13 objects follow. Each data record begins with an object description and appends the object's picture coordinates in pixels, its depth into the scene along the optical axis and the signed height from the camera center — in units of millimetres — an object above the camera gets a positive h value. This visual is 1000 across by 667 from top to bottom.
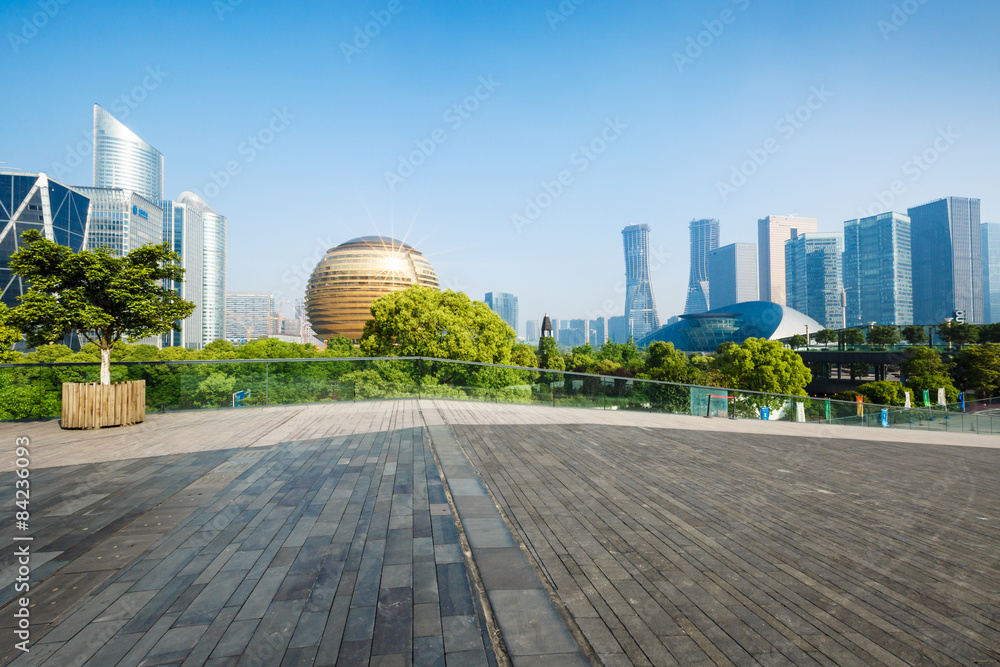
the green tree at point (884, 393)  40375 -3929
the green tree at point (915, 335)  62469 +1749
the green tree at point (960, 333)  56778 +1779
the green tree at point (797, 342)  74938 +1081
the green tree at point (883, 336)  62469 +1661
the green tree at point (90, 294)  6750 +906
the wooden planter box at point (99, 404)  6891 -771
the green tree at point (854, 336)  65938 +1717
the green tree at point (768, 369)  37406 -1654
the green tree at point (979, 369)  43156 -2032
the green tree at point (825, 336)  70750 +1911
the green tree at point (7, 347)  21906 +358
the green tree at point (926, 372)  41719 -2330
